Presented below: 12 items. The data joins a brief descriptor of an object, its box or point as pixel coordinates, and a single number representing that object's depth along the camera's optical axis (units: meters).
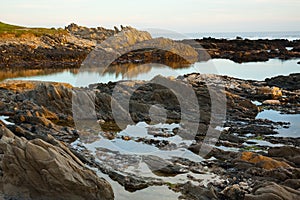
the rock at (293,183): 12.22
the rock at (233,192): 11.97
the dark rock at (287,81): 36.91
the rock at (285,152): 15.48
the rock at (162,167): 14.42
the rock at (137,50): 64.51
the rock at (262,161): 14.13
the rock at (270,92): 31.30
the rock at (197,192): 12.12
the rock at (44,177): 11.42
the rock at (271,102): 28.94
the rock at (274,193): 11.04
